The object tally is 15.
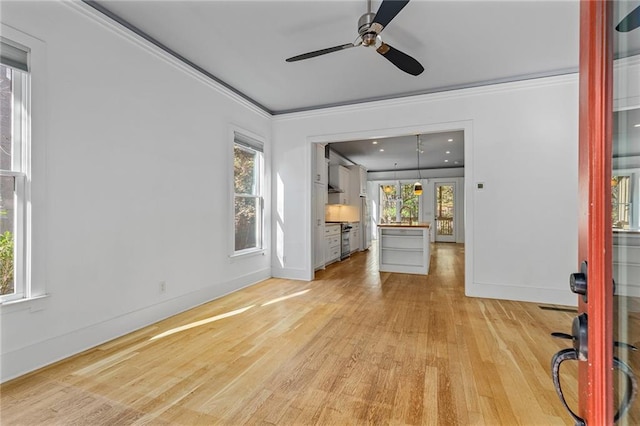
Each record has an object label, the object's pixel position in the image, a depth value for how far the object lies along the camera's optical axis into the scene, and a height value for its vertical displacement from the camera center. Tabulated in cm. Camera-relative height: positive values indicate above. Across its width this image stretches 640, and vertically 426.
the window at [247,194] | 425 +29
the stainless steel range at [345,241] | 696 -70
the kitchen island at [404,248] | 536 -68
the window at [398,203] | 1085 +36
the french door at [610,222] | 59 -2
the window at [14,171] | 198 +28
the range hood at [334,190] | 698 +55
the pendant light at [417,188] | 779 +70
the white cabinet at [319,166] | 518 +87
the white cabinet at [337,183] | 710 +73
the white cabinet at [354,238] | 777 -71
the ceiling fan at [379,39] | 197 +137
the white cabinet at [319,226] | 530 -26
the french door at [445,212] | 1048 +2
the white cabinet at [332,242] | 604 -66
